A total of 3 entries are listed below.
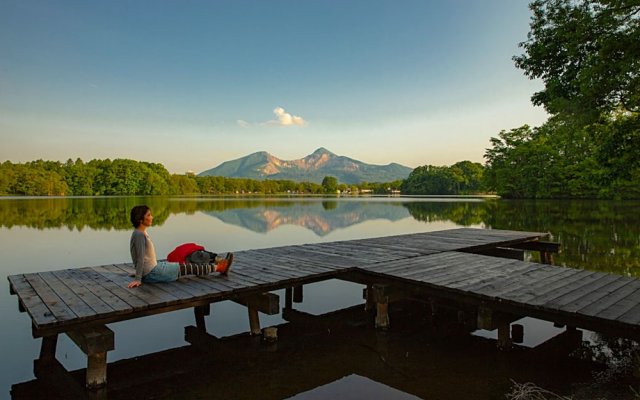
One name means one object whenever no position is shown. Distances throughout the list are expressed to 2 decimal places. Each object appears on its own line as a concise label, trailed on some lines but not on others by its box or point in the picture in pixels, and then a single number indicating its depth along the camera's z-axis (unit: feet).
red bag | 24.67
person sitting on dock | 21.66
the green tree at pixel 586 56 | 44.37
